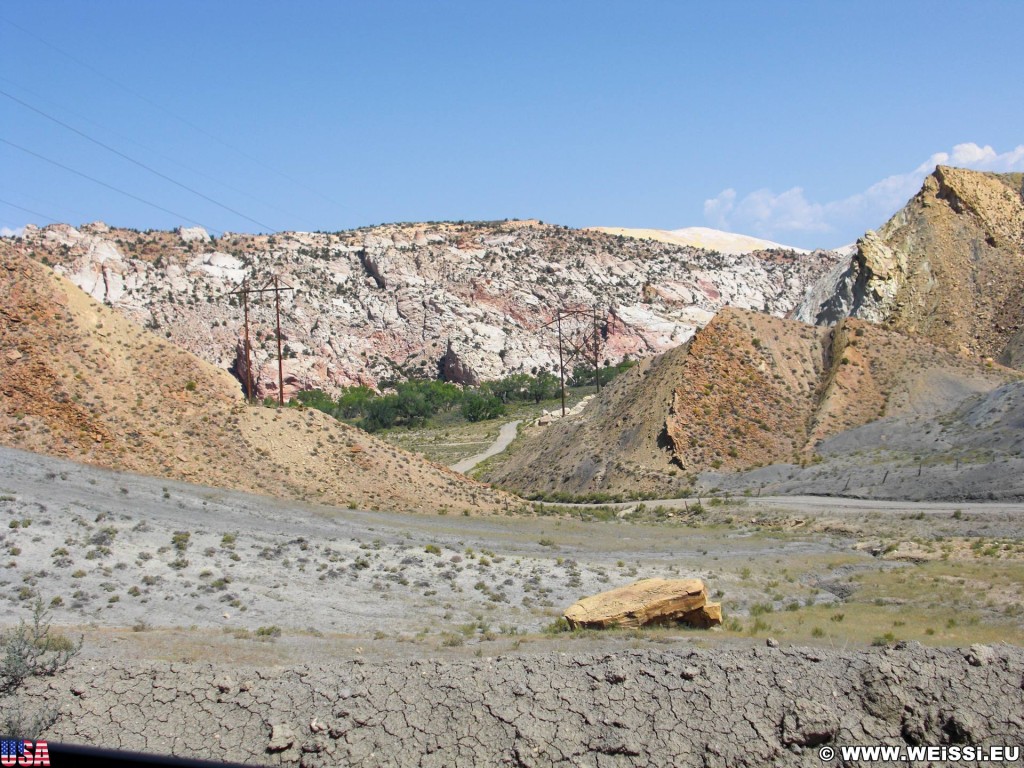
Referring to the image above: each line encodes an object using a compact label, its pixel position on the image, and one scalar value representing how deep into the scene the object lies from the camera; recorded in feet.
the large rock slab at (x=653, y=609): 51.24
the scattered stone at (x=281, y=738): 29.84
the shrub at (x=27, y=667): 29.43
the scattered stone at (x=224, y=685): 32.01
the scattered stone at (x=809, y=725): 30.50
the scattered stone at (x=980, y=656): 32.40
